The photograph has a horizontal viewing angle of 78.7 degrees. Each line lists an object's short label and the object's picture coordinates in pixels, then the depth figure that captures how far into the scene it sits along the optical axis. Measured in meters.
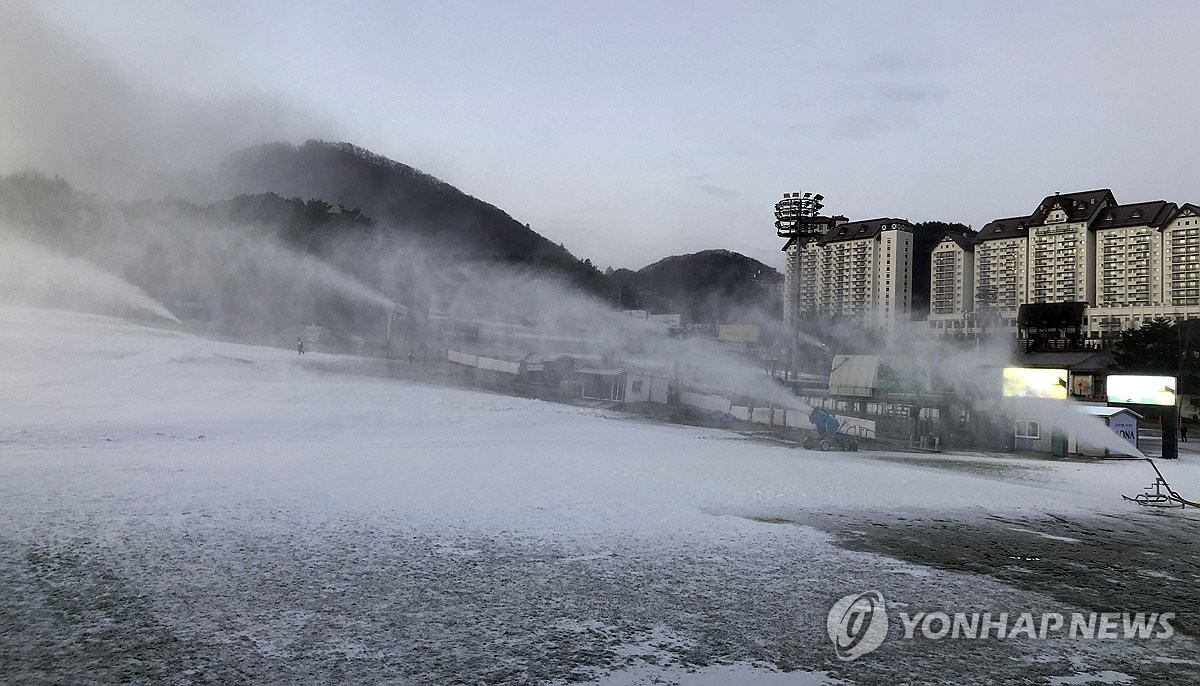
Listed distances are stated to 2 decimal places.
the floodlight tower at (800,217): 58.62
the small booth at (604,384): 39.31
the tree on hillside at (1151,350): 54.44
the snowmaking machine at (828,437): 25.64
